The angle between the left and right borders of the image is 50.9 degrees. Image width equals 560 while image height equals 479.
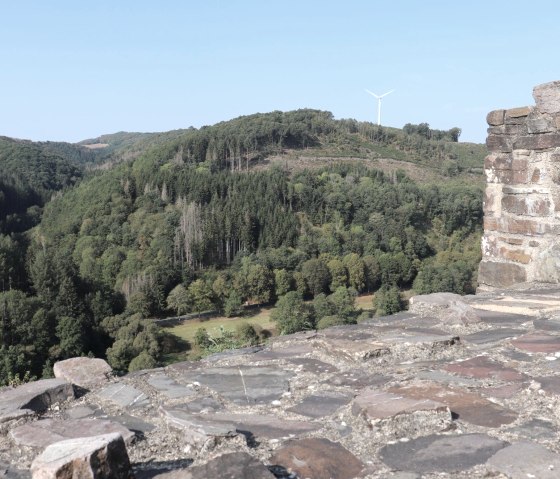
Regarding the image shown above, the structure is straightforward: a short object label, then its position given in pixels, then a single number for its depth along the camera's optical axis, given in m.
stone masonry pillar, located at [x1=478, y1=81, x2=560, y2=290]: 5.55
